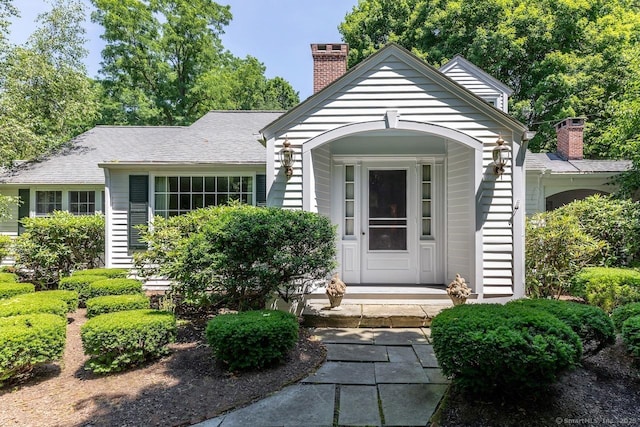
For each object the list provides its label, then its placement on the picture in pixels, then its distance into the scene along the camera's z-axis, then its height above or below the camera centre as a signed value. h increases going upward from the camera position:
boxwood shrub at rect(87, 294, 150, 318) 4.71 -1.18
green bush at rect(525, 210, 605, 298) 5.91 -0.62
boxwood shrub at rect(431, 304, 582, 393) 2.43 -0.96
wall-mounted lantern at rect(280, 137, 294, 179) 5.55 +1.00
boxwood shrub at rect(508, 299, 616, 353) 3.04 -0.92
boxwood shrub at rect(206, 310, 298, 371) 3.45 -1.24
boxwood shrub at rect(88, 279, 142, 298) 5.64 -1.14
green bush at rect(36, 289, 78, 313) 4.99 -1.15
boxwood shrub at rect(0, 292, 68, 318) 4.07 -1.07
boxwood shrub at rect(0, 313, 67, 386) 3.24 -1.21
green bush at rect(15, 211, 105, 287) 7.12 -0.55
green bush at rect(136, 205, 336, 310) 4.32 -0.49
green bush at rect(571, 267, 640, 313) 5.03 -1.03
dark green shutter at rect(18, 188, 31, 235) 8.71 +0.43
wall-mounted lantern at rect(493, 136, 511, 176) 5.37 +0.98
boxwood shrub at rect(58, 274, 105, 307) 5.98 -1.15
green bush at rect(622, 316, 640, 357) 2.88 -0.99
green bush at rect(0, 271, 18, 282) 6.19 -1.07
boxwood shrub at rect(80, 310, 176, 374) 3.47 -1.25
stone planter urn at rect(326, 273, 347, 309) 5.20 -1.10
